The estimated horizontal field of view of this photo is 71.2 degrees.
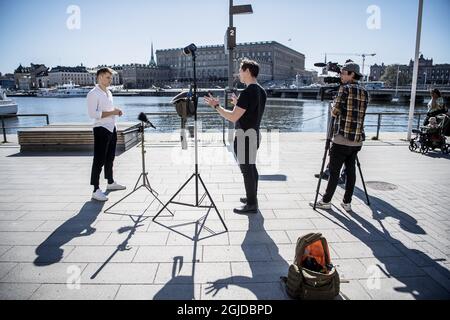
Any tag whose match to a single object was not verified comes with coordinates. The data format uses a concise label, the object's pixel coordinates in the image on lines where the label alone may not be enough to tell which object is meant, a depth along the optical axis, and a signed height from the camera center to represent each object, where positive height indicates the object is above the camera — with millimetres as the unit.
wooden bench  8859 -1167
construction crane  85225 +11460
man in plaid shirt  4195 -340
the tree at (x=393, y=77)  130125 +7830
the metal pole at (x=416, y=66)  10391 +1014
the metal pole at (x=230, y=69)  9086 +823
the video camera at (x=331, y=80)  4793 +250
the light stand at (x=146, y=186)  4955 -1483
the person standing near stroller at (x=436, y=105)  9219 -270
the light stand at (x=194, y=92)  4066 +68
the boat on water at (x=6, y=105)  34744 -782
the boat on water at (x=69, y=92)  93475 +1704
